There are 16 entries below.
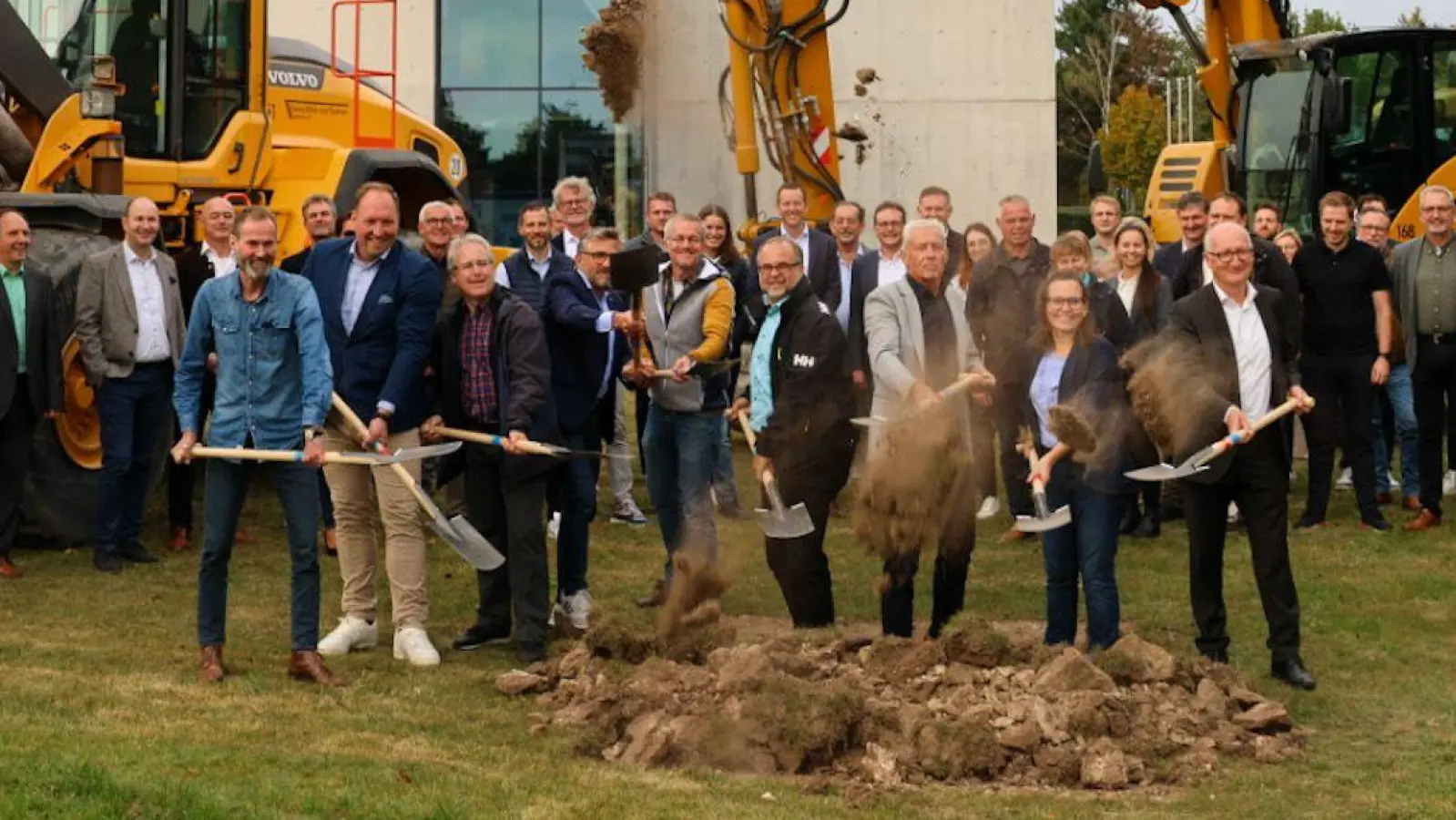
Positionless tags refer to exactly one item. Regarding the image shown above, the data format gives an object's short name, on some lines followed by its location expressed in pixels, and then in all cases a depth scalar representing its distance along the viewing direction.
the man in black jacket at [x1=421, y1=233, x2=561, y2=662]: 10.12
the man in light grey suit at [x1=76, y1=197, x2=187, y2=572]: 12.55
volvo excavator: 13.14
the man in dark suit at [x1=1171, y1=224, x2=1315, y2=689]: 9.68
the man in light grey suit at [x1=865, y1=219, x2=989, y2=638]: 10.24
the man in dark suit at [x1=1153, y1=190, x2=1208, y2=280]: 13.90
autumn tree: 51.34
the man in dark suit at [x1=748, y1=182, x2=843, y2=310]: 14.50
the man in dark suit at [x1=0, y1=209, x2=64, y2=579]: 12.27
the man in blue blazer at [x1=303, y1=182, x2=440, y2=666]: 10.13
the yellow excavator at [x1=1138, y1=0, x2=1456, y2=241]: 19.03
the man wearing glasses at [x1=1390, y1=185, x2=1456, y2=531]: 14.30
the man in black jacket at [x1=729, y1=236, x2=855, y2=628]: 10.22
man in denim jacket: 9.45
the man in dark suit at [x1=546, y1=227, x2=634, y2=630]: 10.84
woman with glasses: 9.79
